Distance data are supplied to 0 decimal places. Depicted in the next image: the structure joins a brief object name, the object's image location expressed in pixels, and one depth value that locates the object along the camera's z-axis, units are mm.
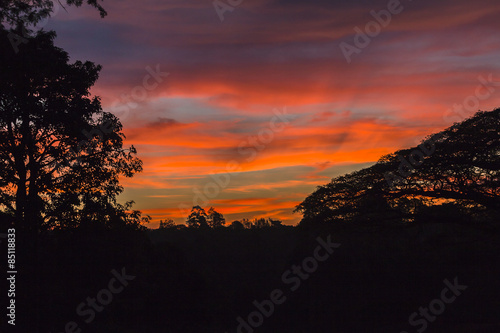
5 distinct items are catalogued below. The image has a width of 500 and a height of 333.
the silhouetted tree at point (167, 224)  157975
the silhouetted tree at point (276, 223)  139400
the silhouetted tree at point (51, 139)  19984
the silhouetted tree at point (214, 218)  150350
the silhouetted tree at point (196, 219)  138125
